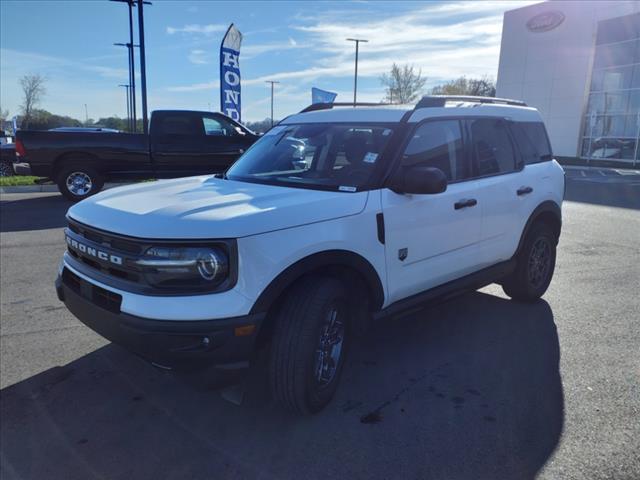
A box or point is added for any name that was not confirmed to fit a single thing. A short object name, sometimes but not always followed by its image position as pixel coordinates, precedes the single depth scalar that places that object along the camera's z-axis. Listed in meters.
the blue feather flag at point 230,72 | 16.89
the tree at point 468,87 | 59.63
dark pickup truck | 10.79
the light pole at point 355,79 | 40.56
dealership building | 27.19
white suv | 2.55
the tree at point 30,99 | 63.28
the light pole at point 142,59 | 16.88
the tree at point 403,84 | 54.53
